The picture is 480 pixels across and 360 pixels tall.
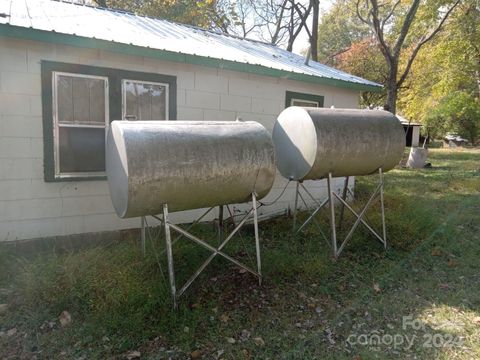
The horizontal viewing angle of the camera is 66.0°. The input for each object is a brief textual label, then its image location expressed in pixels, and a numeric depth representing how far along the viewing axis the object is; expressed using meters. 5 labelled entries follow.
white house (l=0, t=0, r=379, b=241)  4.74
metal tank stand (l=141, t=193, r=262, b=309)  3.70
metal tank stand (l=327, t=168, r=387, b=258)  5.32
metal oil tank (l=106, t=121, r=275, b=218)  3.51
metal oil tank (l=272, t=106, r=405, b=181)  5.08
